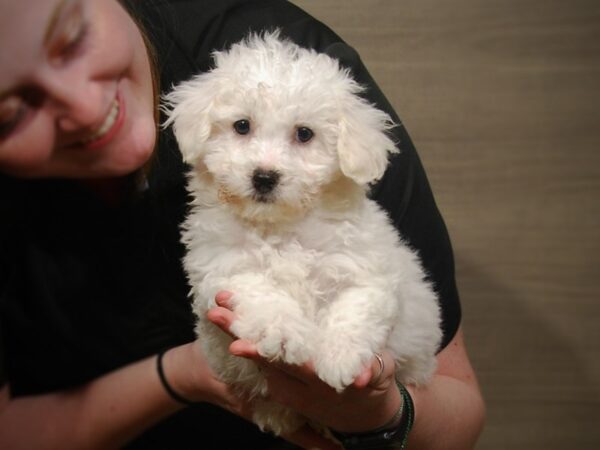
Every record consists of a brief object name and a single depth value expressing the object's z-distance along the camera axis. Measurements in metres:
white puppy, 1.13
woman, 1.16
